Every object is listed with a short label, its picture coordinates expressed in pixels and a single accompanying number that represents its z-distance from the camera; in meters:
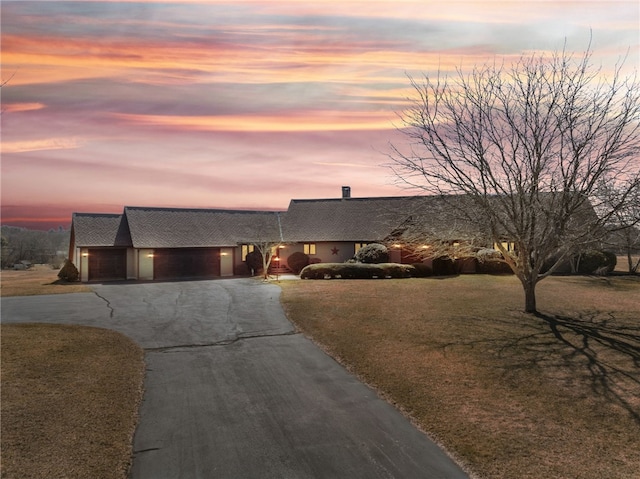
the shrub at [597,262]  32.94
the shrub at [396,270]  31.36
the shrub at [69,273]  32.25
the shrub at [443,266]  33.31
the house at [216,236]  34.38
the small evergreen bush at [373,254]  33.19
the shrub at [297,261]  37.44
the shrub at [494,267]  34.22
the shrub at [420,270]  32.12
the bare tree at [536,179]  15.67
